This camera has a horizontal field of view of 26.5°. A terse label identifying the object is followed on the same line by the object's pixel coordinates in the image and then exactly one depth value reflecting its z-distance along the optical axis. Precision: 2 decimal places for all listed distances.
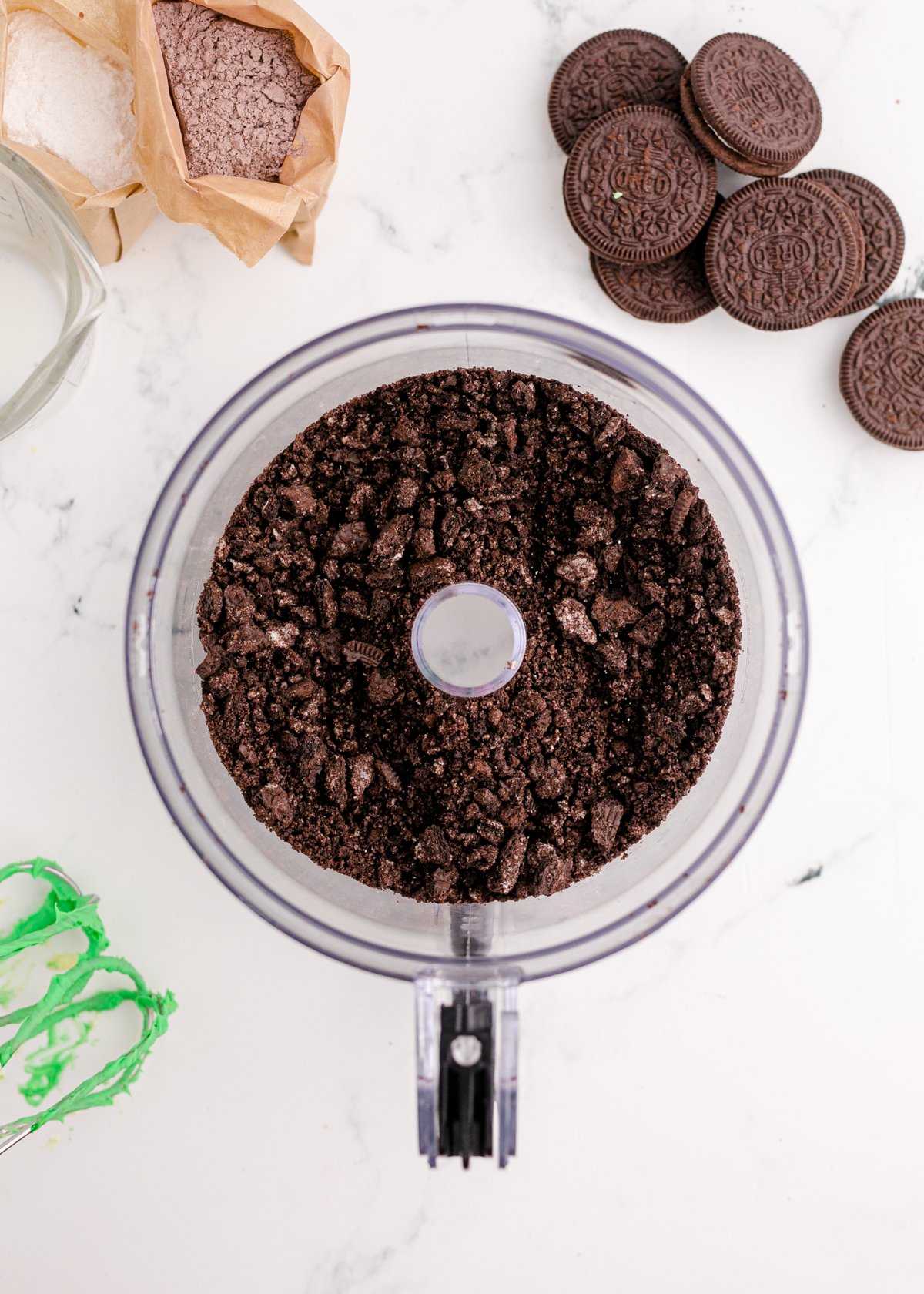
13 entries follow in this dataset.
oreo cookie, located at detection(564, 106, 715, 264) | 0.58
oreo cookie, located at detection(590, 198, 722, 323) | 0.58
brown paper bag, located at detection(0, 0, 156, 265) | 0.55
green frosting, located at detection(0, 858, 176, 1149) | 0.57
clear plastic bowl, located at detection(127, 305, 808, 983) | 0.56
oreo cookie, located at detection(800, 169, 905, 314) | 0.59
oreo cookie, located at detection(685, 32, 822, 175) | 0.57
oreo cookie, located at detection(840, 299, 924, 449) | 0.59
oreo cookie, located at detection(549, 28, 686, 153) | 0.58
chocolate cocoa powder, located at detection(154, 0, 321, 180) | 0.55
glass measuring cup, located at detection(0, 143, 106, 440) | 0.55
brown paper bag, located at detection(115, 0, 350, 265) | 0.54
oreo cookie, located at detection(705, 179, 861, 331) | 0.58
